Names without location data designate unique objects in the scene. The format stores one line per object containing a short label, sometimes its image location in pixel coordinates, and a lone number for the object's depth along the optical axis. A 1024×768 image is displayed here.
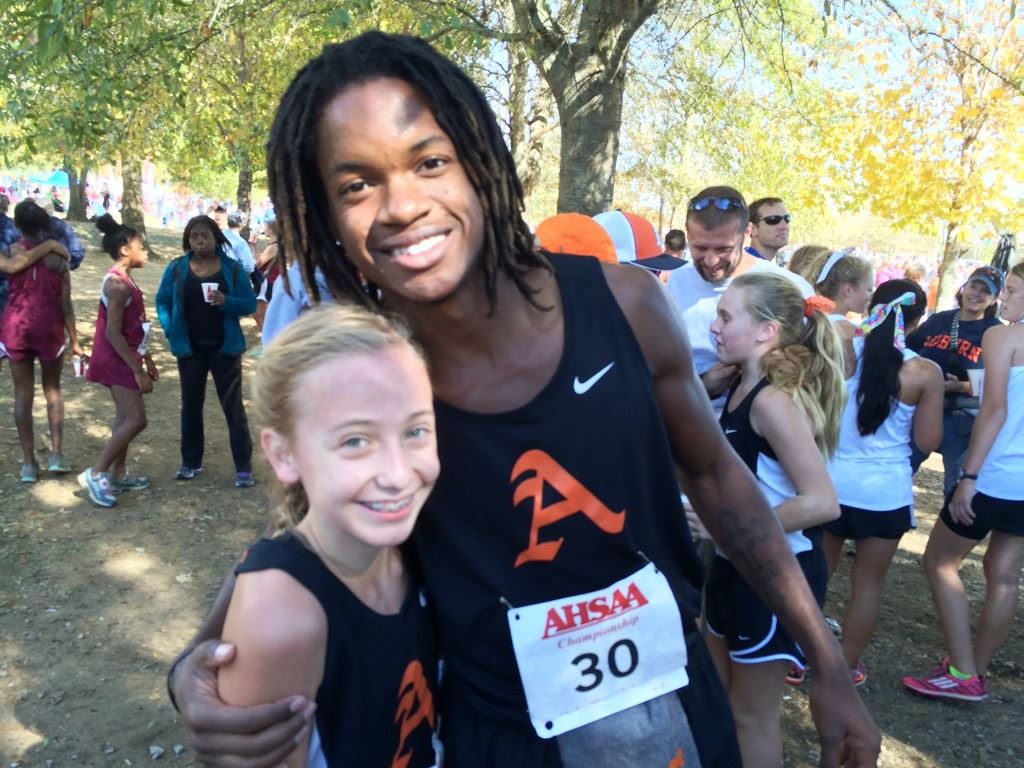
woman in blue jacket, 6.34
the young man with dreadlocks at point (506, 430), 1.37
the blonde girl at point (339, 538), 1.32
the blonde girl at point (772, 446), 2.67
